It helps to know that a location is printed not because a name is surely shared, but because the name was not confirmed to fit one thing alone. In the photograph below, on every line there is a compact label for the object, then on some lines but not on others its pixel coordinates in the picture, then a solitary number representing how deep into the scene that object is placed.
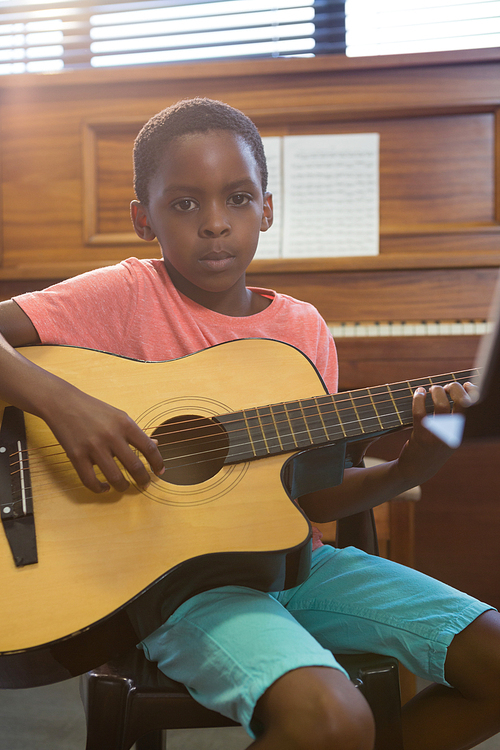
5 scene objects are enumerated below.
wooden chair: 0.74
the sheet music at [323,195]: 2.03
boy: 0.67
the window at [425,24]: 2.20
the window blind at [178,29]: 2.35
